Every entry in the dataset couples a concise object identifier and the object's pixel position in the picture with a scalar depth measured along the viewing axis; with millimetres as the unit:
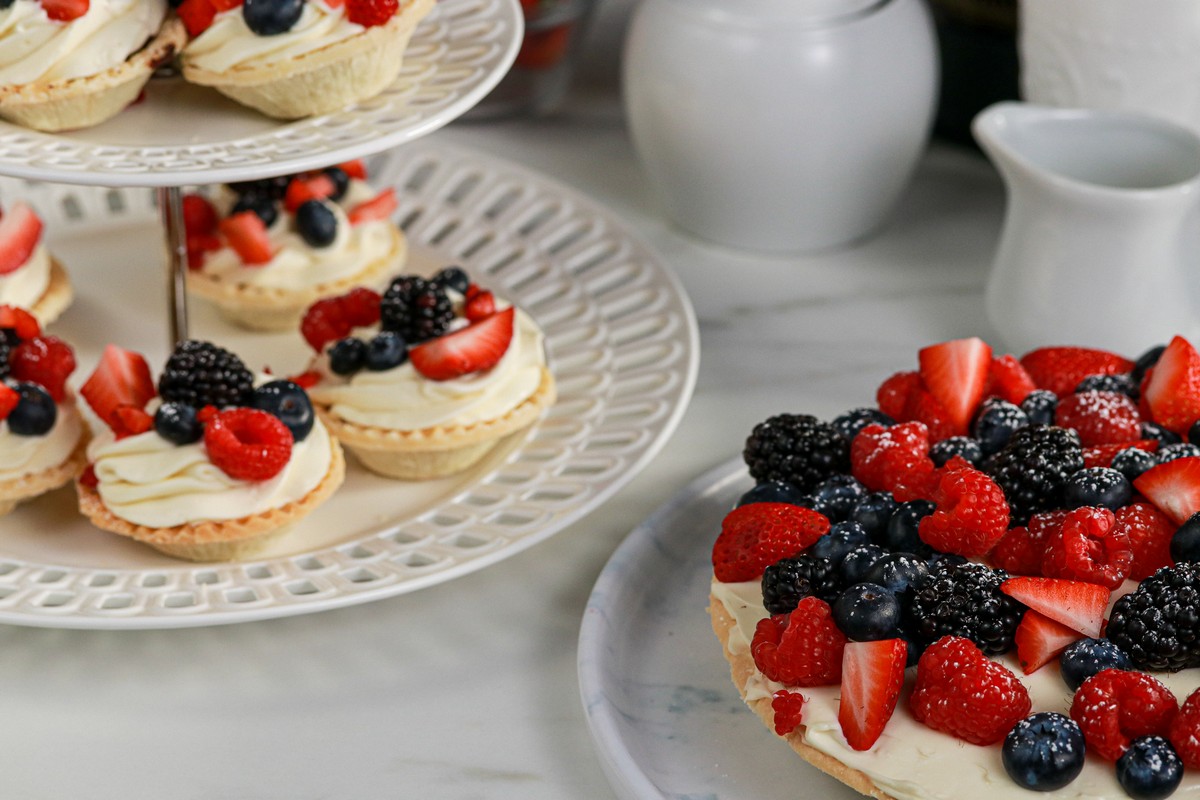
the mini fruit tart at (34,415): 808
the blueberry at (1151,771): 695
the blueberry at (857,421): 795
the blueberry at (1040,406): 796
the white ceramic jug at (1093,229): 868
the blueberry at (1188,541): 738
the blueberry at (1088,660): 716
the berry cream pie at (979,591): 706
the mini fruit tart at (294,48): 781
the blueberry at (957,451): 776
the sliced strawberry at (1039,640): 724
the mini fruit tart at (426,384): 841
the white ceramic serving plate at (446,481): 784
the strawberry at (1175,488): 749
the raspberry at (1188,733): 698
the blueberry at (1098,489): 750
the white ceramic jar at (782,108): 929
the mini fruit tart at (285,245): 905
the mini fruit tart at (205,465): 793
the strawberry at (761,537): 751
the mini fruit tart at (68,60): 768
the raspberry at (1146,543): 747
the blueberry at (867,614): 719
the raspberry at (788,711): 718
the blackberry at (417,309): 844
